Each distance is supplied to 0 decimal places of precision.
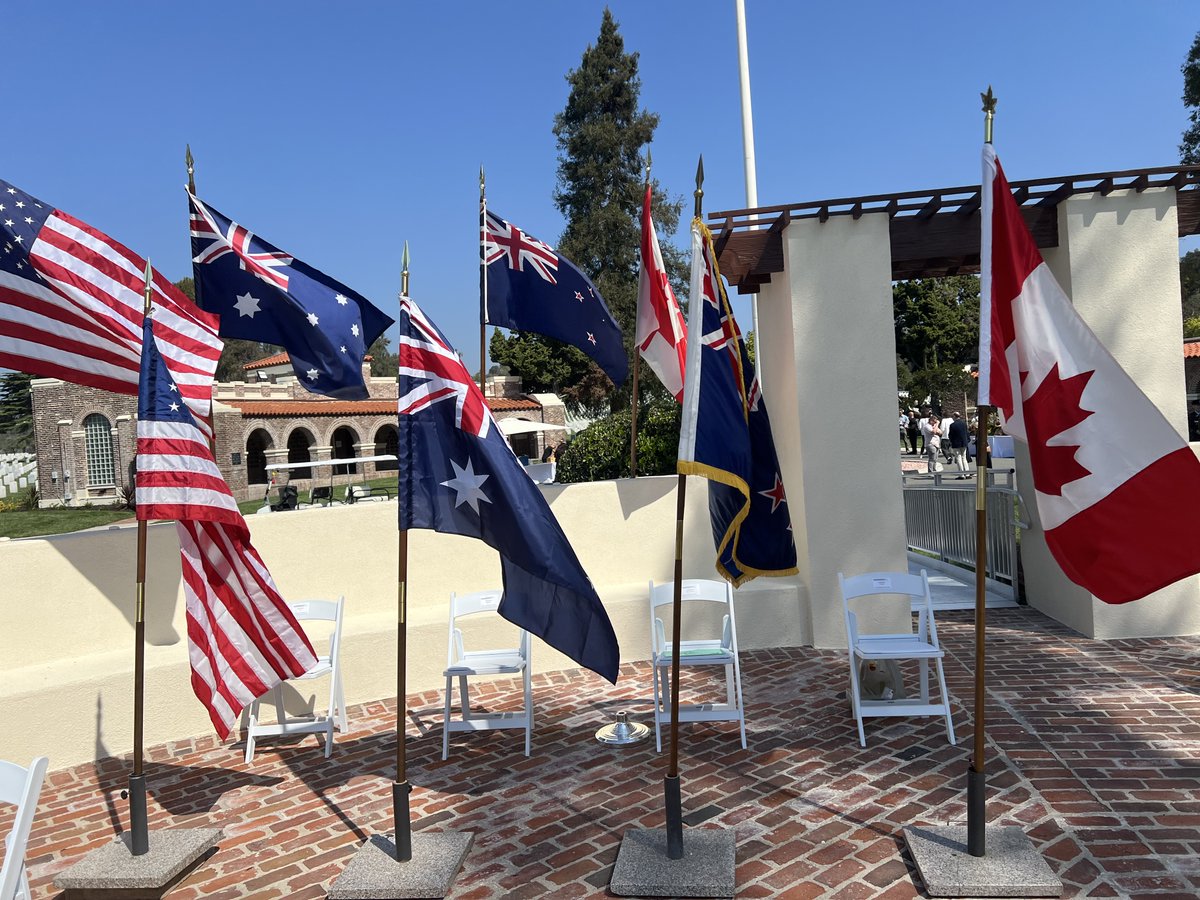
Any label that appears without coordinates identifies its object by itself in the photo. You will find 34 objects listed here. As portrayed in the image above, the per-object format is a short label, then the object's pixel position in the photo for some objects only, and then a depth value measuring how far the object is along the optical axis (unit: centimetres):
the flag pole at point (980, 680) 372
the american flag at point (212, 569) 429
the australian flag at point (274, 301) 587
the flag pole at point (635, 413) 717
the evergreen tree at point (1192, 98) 2806
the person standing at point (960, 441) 2009
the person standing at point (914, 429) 3048
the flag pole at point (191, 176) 572
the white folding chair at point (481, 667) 572
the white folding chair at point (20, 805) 282
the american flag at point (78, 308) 477
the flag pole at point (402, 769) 407
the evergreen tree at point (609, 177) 3934
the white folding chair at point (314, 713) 583
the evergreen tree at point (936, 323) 4312
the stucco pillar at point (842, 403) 782
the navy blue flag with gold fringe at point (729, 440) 394
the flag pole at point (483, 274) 727
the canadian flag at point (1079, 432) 347
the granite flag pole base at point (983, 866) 359
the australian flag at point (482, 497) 409
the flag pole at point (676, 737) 386
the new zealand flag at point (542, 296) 735
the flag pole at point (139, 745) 432
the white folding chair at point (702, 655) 555
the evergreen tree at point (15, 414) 5762
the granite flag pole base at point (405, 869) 390
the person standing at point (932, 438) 2152
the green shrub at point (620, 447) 973
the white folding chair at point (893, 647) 543
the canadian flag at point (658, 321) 683
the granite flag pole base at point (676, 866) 378
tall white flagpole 1171
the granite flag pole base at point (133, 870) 411
